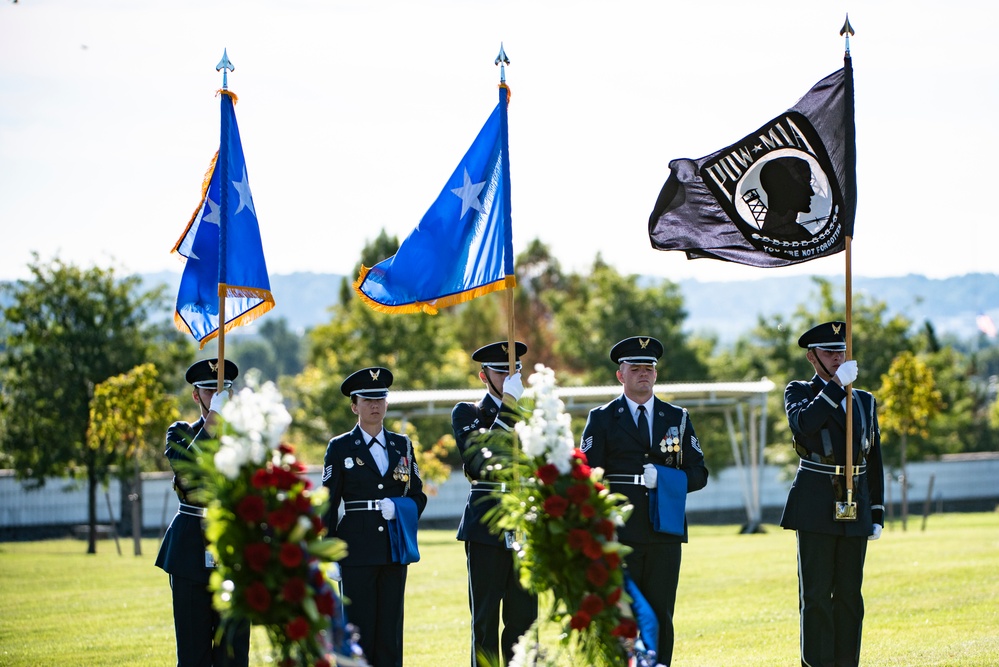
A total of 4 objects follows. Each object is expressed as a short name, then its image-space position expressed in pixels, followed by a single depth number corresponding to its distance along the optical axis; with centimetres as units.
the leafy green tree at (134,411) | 5391
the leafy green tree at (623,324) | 10681
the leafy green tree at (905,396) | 6100
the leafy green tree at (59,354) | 7106
